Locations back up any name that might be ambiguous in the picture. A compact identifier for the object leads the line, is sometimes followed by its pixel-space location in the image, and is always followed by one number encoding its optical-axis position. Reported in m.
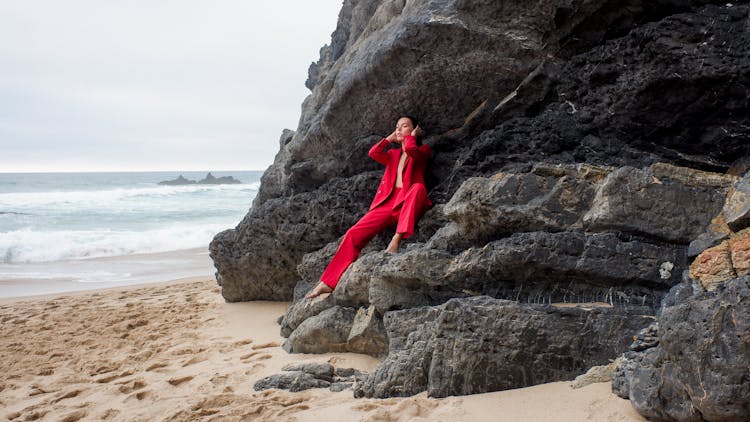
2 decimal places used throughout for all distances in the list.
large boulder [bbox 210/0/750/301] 3.81
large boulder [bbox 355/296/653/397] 3.00
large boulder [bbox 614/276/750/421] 2.08
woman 5.03
